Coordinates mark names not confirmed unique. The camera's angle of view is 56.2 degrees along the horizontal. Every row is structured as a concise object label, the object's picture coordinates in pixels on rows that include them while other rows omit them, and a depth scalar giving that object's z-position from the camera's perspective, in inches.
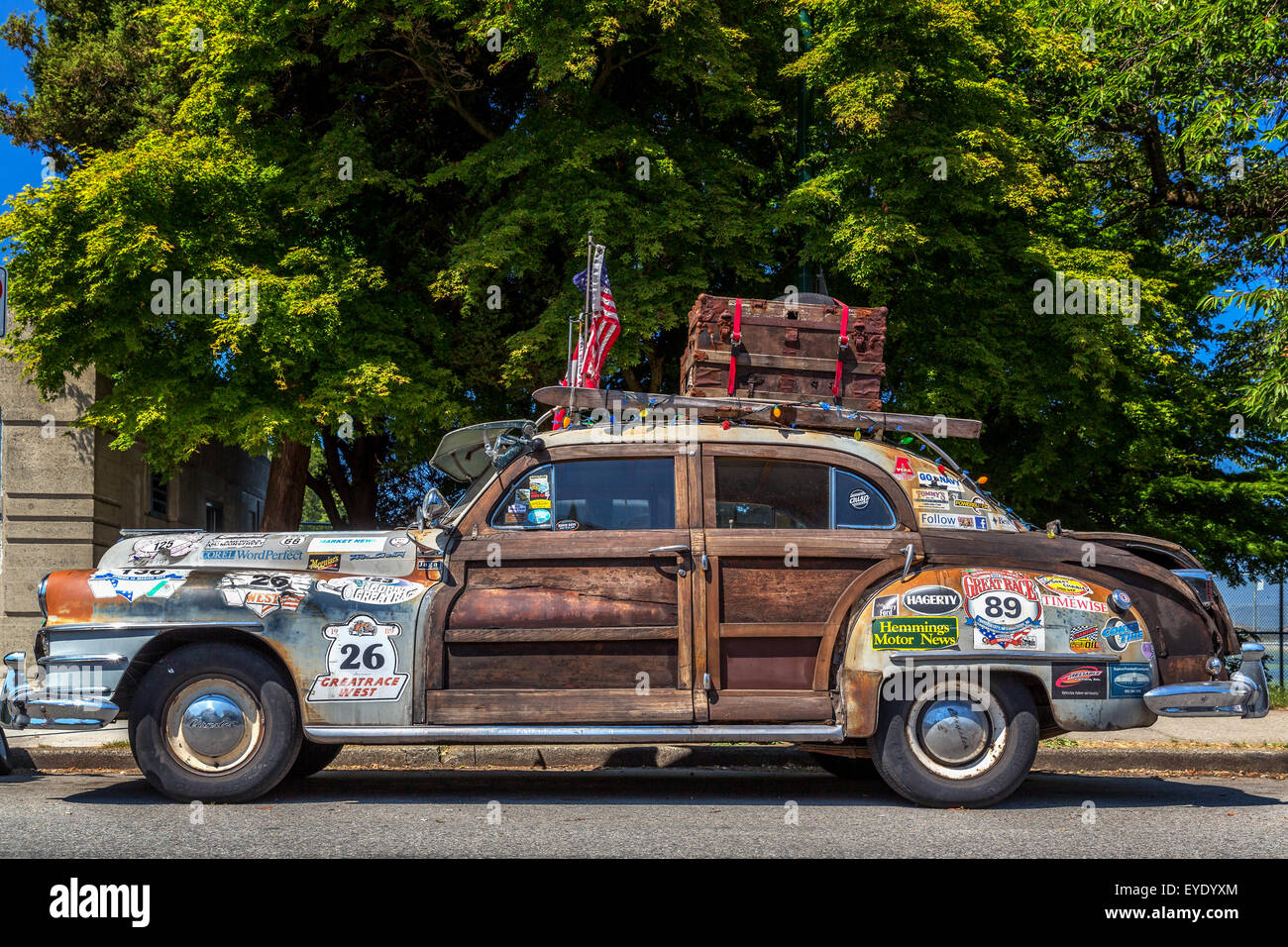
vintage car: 252.2
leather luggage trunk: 298.4
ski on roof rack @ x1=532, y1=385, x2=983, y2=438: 274.4
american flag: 450.0
